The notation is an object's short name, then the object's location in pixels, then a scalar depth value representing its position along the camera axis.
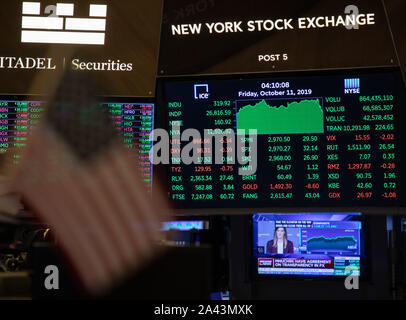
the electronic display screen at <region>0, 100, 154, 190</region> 3.62
